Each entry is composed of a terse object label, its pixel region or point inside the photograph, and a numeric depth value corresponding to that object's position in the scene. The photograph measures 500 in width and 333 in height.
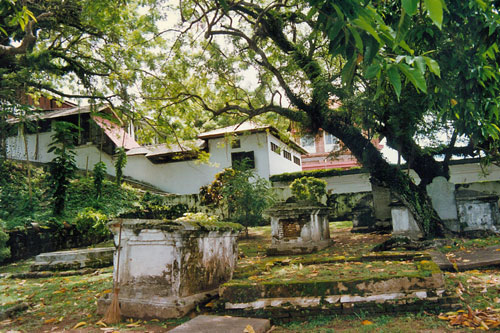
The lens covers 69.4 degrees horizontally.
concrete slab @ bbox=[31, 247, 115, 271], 7.29
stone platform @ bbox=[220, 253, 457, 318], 3.54
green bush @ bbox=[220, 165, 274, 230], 11.62
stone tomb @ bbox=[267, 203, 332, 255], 7.96
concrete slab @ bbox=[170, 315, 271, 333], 2.92
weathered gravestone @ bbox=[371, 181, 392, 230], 10.80
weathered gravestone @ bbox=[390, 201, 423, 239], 8.85
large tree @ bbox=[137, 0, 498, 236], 3.95
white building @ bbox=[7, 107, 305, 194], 19.44
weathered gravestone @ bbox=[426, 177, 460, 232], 9.62
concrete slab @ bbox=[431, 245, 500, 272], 5.21
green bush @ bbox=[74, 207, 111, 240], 9.77
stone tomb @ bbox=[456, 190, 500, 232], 9.17
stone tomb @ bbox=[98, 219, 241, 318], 3.84
